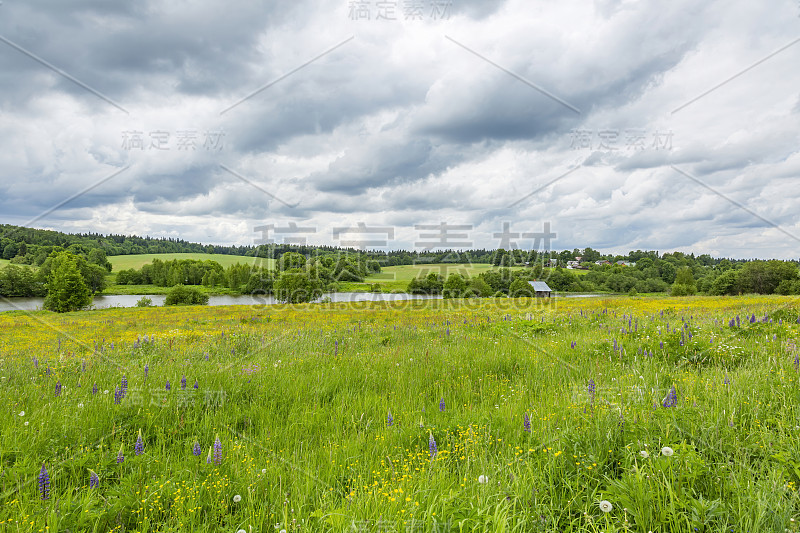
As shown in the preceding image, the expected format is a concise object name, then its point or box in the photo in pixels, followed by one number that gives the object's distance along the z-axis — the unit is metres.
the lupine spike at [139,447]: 3.11
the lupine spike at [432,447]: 2.97
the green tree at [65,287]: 43.66
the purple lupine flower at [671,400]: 3.26
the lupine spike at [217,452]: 3.00
